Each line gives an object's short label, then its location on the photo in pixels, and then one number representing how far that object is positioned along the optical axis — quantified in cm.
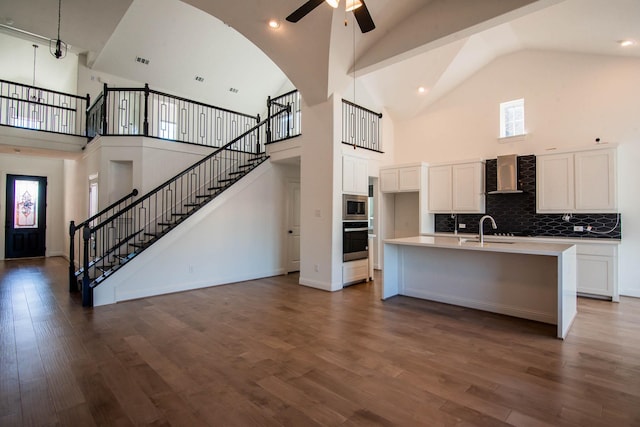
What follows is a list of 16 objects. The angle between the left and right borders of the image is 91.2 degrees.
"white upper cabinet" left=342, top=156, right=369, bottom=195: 579
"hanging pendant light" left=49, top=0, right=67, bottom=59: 525
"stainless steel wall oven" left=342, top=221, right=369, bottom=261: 574
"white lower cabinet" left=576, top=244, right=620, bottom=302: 490
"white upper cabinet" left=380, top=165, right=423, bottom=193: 686
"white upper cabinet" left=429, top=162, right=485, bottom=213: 635
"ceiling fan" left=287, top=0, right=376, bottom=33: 297
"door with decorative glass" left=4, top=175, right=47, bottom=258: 919
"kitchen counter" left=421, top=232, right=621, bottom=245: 497
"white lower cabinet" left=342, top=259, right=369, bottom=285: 575
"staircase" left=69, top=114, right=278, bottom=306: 548
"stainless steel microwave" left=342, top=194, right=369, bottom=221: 575
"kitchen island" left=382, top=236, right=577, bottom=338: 371
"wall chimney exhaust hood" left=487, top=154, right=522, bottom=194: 593
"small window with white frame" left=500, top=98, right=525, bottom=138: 632
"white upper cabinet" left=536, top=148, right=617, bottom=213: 505
